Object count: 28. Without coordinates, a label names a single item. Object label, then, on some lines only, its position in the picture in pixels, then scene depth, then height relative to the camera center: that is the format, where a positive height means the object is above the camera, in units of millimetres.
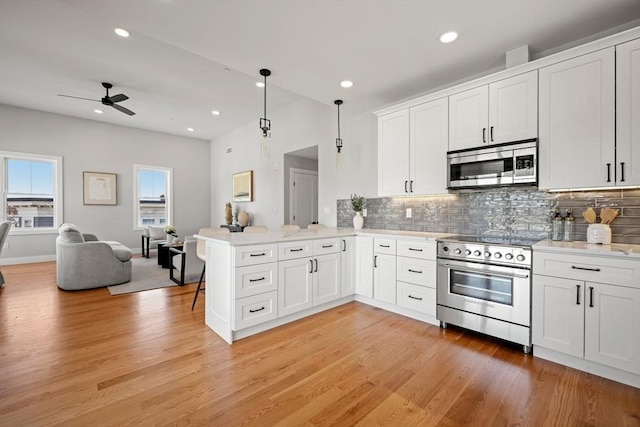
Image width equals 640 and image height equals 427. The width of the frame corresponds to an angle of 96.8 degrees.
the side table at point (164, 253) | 5562 -843
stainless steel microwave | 2566 +452
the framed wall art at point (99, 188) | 6898 +609
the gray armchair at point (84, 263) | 4184 -765
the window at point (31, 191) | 6129 +483
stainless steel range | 2381 -678
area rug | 4242 -1128
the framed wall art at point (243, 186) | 6805 +643
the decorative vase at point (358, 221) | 4133 -132
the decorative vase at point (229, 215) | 7254 -72
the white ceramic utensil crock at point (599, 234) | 2305 -183
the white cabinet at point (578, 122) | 2211 +736
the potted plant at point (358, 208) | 4139 +52
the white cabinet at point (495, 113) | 2582 +971
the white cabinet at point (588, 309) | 1927 -715
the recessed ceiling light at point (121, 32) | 3265 +2109
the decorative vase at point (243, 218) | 6770 -140
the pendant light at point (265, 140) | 3329 +884
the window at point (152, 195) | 7652 +485
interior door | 6087 +342
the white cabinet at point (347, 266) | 3506 -682
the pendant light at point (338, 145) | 3982 +991
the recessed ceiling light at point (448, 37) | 2516 +1584
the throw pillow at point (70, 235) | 4262 -342
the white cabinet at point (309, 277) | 2900 -713
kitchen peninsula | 2615 -680
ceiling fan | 4523 +1824
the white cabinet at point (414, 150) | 3182 +743
